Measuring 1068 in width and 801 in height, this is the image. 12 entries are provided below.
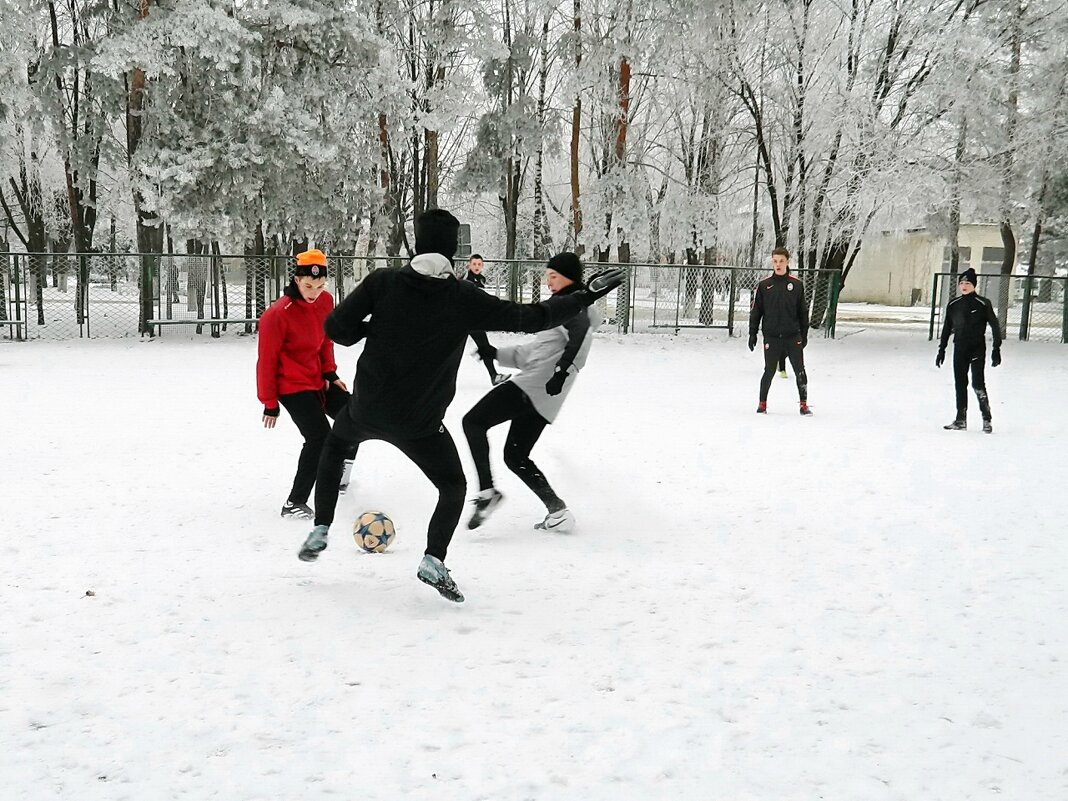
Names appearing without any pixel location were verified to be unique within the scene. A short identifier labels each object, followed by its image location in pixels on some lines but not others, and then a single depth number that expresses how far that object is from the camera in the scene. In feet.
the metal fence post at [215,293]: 65.50
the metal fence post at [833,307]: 78.38
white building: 161.58
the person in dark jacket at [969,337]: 32.91
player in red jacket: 19.07
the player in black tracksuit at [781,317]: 36.32
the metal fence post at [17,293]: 62.59
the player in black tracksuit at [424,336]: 13.84
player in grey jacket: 19.50
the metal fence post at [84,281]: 65.67
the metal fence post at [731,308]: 77.56
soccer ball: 17.75
